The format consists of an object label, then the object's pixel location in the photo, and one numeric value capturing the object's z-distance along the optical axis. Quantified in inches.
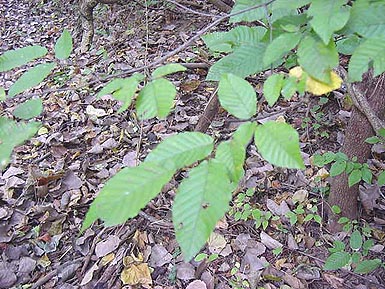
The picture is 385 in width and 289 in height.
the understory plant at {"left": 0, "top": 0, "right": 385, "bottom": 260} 22.3
